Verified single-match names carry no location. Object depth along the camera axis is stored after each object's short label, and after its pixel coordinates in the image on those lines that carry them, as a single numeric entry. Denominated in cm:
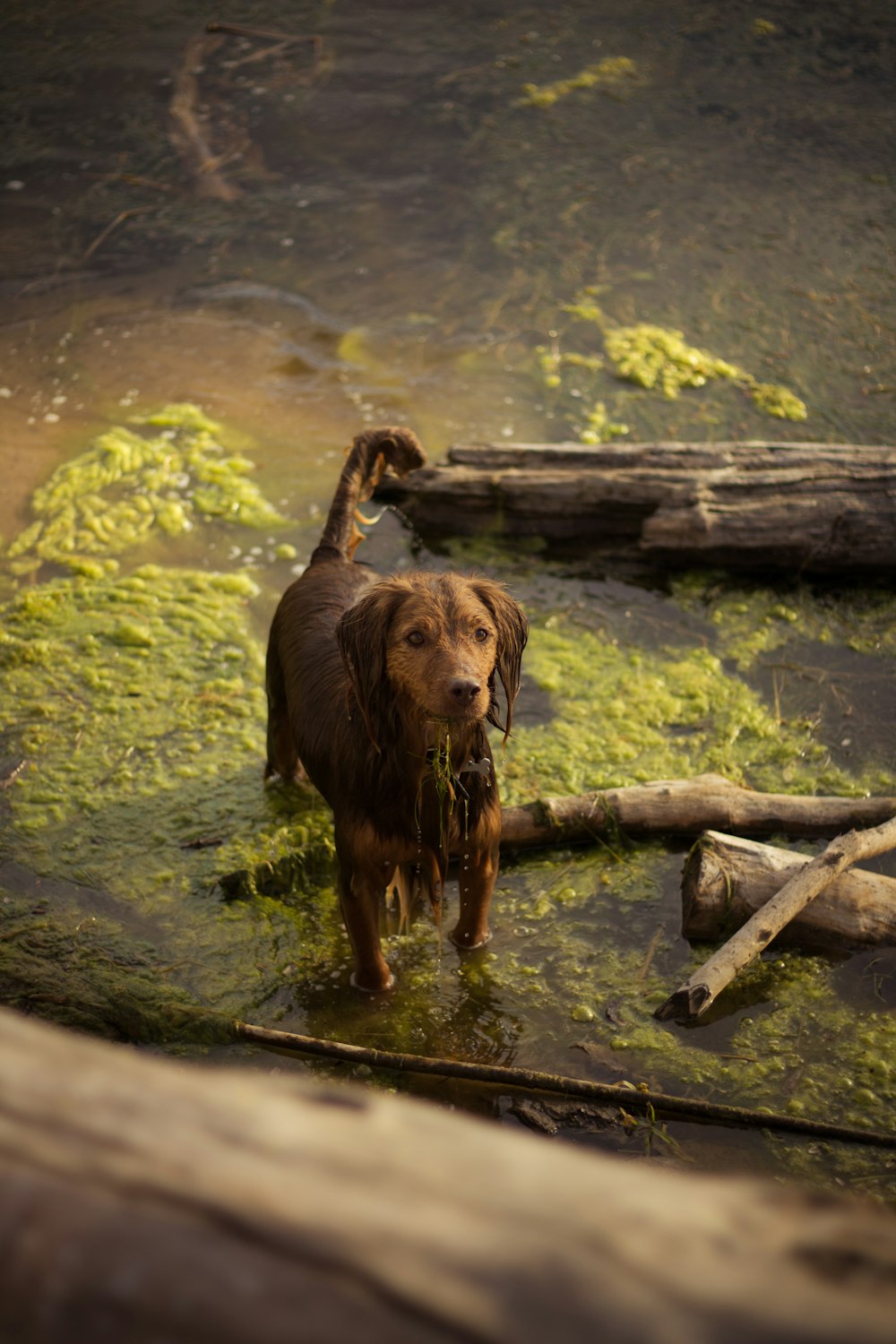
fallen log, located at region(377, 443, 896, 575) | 654
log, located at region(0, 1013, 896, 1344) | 94
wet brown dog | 368
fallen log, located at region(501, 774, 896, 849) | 497
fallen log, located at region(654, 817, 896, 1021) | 408
